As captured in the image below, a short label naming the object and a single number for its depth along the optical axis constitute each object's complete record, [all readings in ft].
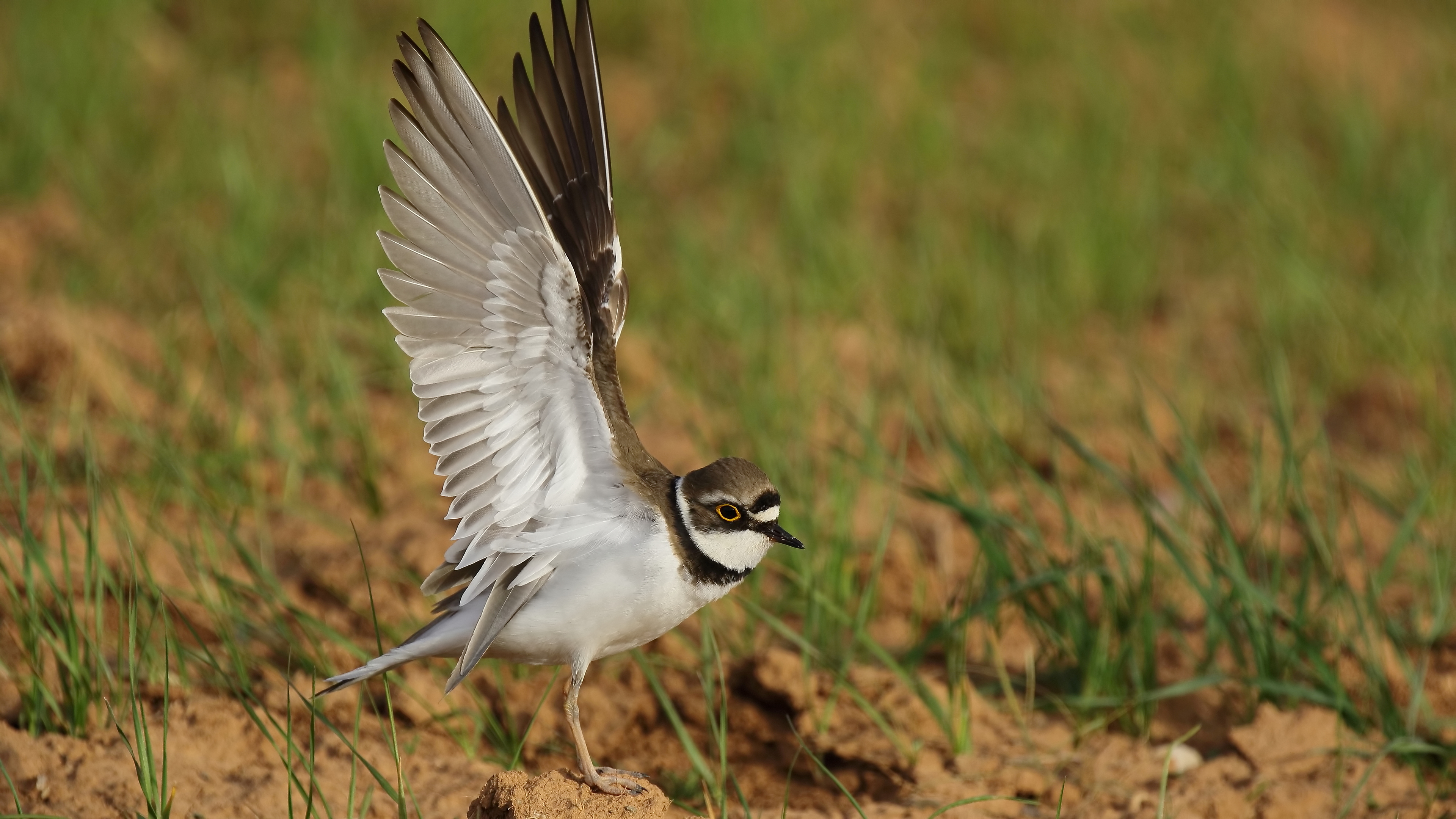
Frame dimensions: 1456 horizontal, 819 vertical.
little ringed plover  24.12
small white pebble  28.32
